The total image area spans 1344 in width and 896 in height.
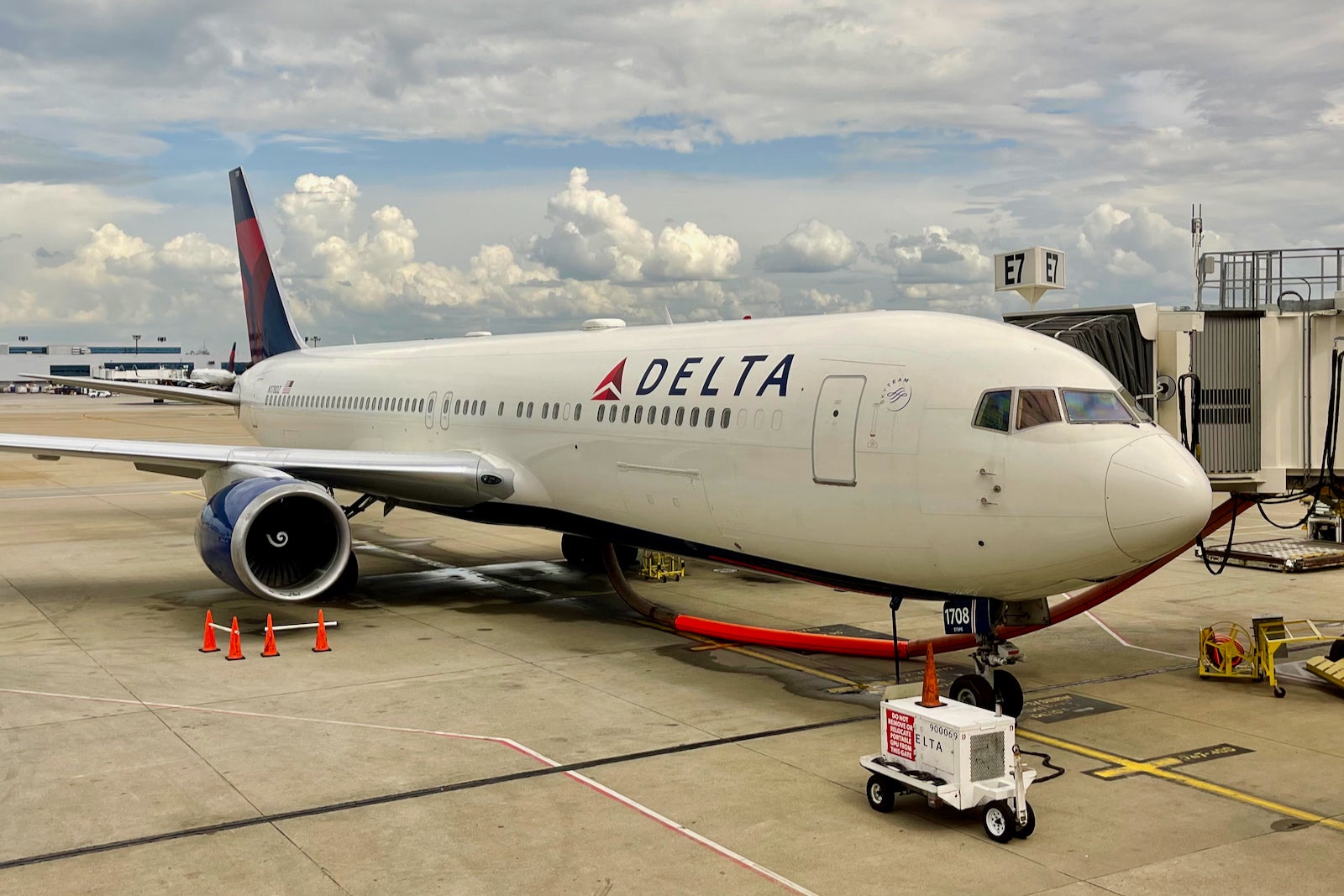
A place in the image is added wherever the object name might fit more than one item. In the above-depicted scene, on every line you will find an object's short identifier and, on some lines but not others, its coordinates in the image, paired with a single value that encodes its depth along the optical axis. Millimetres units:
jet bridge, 13055
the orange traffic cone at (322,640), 14430
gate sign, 15070
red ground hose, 13312
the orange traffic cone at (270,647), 14195
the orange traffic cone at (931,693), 9152
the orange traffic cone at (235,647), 14000
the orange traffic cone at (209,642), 14388
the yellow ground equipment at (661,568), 19828
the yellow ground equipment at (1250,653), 12852
